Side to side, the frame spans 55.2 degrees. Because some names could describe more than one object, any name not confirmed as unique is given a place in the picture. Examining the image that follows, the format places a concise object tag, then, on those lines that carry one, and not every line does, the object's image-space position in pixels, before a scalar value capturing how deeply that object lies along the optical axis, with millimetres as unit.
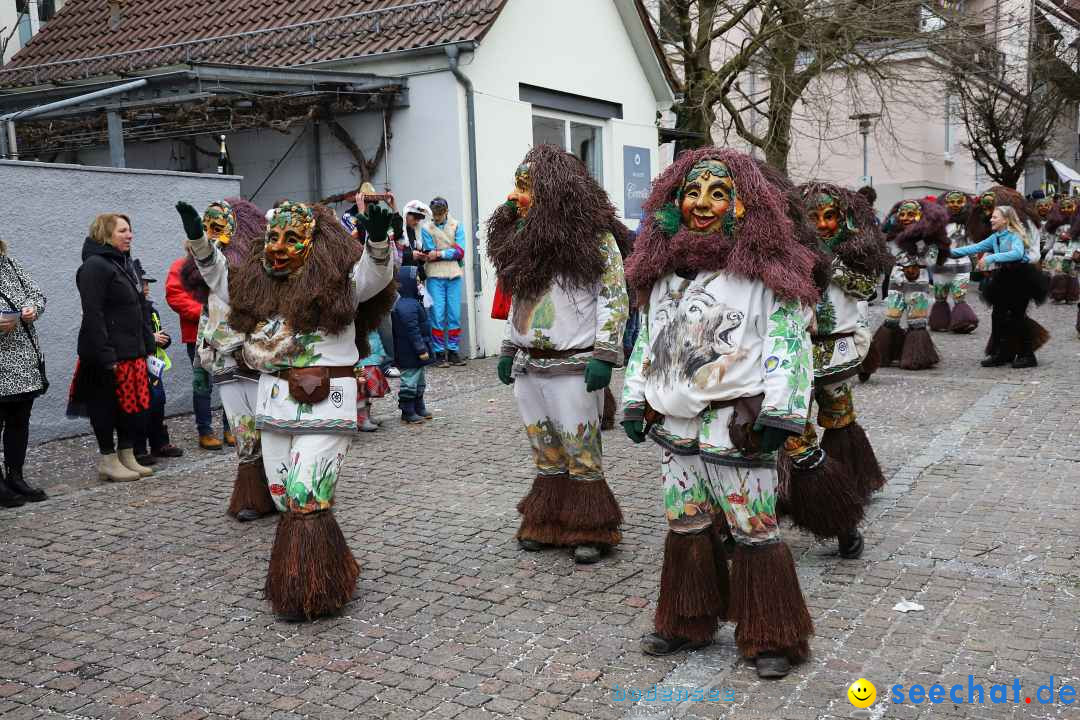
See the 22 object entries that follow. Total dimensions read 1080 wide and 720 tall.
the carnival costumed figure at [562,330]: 5289
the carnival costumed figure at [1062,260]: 18438
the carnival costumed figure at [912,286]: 12039
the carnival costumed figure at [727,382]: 3930
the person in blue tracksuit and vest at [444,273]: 12453
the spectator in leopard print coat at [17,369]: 6938
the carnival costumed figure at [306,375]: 4703
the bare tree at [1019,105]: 28469
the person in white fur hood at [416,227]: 11836
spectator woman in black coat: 7430
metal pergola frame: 10883
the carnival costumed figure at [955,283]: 14070
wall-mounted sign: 17078
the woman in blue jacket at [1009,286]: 11359
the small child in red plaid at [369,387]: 8602
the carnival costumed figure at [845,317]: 5969
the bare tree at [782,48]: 17594
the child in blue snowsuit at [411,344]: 9086
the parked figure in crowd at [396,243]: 8148
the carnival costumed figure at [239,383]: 6391
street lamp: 19000
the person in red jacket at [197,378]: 8359
